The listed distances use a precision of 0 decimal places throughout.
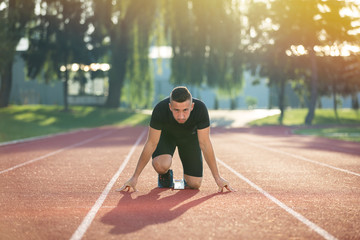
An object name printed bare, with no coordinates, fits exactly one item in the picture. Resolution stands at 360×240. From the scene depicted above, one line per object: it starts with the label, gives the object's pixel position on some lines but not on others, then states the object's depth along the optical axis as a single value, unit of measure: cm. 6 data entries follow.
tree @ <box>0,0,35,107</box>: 3084
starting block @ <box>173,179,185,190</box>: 827
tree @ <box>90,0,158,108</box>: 3797
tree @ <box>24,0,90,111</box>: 3919
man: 745
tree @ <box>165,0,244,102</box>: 3722
